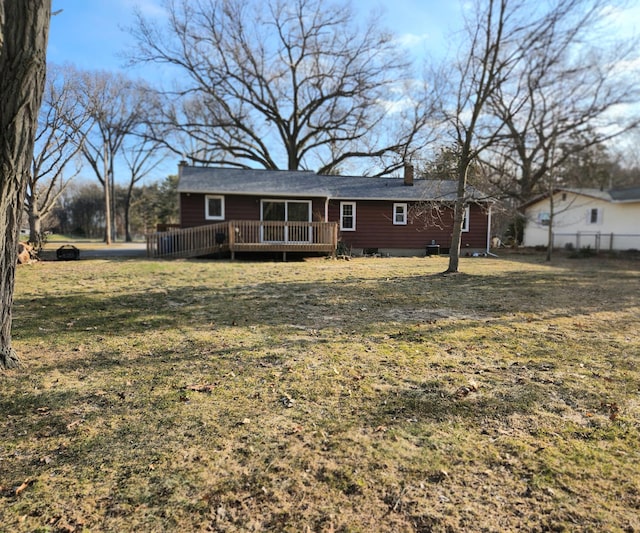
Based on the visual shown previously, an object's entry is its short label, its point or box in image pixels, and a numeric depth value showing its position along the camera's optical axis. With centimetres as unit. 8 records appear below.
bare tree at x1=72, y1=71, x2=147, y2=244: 1678
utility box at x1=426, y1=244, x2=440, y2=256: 1988
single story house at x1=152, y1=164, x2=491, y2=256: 1617
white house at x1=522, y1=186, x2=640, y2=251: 2217
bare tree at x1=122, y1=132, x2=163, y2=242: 3691
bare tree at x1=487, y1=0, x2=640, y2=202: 1021
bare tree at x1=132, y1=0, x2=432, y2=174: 2719
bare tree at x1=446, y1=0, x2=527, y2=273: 1046
